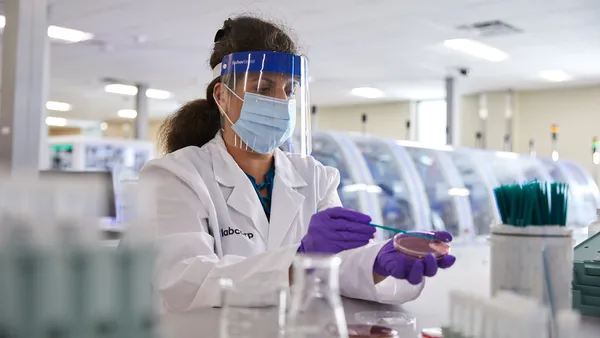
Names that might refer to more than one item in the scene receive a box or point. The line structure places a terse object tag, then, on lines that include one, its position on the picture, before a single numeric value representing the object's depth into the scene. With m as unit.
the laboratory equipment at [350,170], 4.30
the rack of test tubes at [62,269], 0.44
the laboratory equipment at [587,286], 1.20
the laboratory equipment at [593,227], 1.71
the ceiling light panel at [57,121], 15.13
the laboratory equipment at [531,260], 0.75
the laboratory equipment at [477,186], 5.52
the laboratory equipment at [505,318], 0.64
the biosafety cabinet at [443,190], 5.11
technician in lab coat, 1.20
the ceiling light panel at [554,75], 8.62
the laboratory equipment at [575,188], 7.38
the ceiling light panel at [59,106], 12.76
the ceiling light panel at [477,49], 6.98
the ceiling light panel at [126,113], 13.85
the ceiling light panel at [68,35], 6.69
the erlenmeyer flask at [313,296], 0.64
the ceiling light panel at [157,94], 11.03
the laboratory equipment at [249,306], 0.71
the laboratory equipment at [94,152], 7.82
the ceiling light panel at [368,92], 10.48
